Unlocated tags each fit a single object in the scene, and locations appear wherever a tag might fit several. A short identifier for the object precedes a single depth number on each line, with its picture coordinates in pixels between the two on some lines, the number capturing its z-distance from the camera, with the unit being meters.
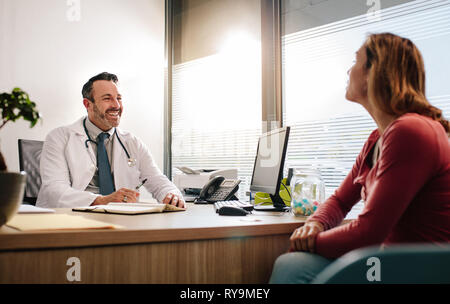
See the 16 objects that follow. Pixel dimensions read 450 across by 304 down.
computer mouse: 1.41
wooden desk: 0.83
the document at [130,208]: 1.38
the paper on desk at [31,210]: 1.22
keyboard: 1.62
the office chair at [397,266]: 0.60
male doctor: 2.17
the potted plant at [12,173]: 0.79
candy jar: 1.47
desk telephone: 2.15
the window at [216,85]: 3.46
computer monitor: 1.69
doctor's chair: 2.32
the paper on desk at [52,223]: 0.90
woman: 0.91
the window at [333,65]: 2.43
